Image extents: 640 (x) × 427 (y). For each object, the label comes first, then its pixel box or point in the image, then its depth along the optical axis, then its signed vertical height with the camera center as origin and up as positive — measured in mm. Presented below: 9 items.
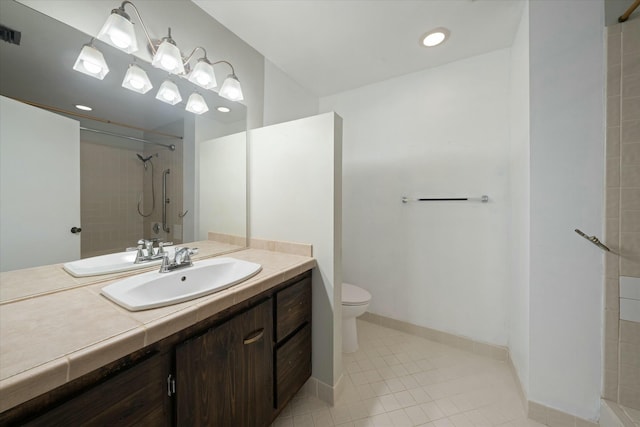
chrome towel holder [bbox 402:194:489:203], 1773 +107
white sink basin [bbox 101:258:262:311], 772 -287
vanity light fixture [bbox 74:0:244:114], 1006 +768
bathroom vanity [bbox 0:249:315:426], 543 -486
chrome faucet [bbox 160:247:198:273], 1085 -239
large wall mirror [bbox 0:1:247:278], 840 +281
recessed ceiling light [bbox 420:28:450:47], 1551 +1197
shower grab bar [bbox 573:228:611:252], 1088 -136
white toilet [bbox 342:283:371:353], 1736 -739
